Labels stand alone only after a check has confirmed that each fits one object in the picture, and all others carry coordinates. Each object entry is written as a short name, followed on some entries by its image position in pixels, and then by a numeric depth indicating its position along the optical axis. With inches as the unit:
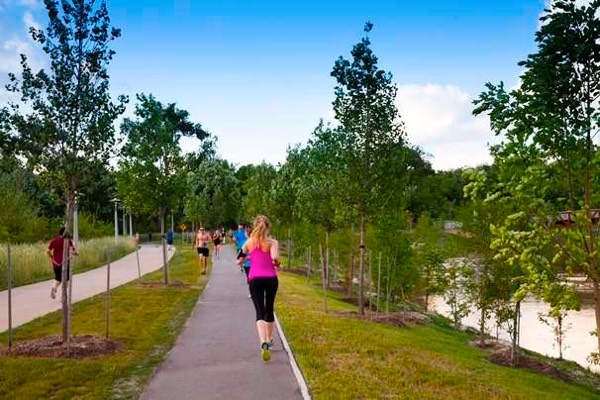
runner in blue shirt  759.9
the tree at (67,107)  411.8
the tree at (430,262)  1122.7
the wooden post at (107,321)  430.3
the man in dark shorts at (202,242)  979.3
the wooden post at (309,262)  1173.7
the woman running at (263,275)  338.6
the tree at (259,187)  1594.5
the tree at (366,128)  674.8
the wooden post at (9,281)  393.1
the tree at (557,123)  317.7
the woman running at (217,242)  1421.6
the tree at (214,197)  2325.3
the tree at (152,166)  790.5
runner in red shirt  621.3
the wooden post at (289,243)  1405.0
